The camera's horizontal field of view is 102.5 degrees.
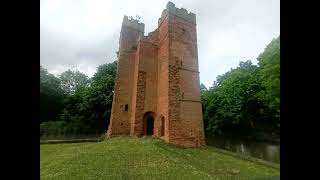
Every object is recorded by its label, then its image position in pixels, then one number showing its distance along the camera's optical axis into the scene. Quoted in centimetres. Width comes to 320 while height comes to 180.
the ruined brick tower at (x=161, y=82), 920
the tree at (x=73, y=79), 2451
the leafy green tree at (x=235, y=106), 1423
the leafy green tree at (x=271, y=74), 850
